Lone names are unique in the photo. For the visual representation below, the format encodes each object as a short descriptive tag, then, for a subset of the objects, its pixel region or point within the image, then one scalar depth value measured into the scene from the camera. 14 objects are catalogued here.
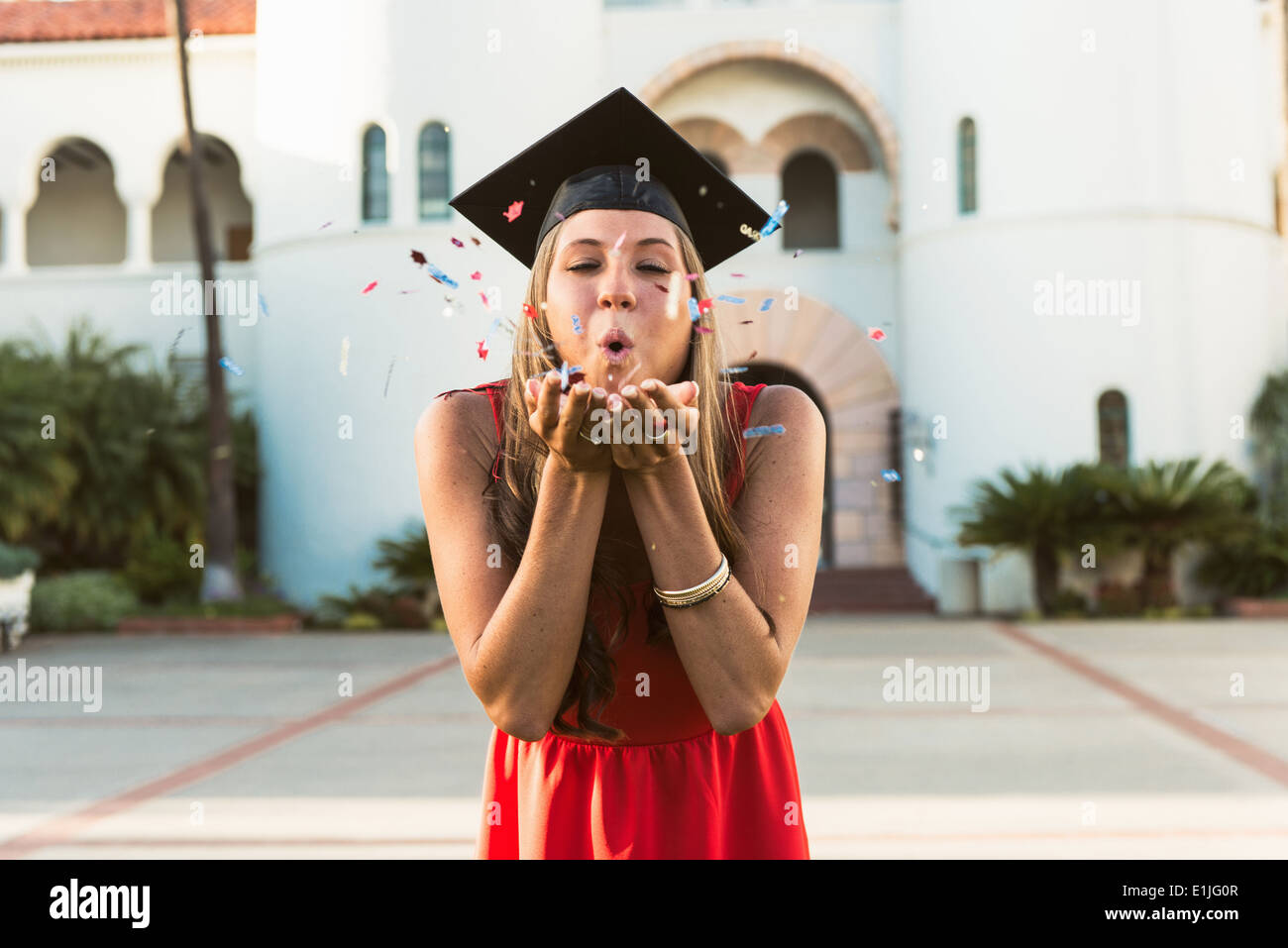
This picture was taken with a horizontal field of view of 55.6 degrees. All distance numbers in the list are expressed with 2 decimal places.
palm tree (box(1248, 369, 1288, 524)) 17.39
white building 17.56
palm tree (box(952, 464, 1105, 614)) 16.80
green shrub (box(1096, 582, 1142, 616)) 16.92
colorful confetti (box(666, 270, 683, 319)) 1.55
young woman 1.49
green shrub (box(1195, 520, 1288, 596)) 16.83
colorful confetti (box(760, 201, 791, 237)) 1.66
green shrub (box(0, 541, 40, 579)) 14.34
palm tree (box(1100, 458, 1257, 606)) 16.58
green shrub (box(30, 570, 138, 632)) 16.83
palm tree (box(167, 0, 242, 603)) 16.75
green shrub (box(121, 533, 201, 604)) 17.56
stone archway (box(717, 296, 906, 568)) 19.17
